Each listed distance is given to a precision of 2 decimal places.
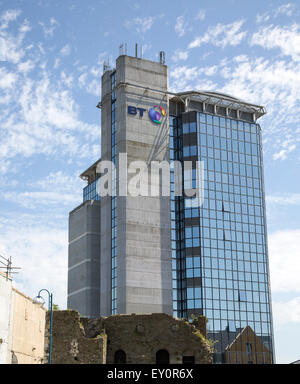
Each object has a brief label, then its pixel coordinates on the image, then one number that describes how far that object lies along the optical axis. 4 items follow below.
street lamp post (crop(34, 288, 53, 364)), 40.69
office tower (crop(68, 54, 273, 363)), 85.81
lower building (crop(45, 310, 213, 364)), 46.09
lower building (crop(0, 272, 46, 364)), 34.16
